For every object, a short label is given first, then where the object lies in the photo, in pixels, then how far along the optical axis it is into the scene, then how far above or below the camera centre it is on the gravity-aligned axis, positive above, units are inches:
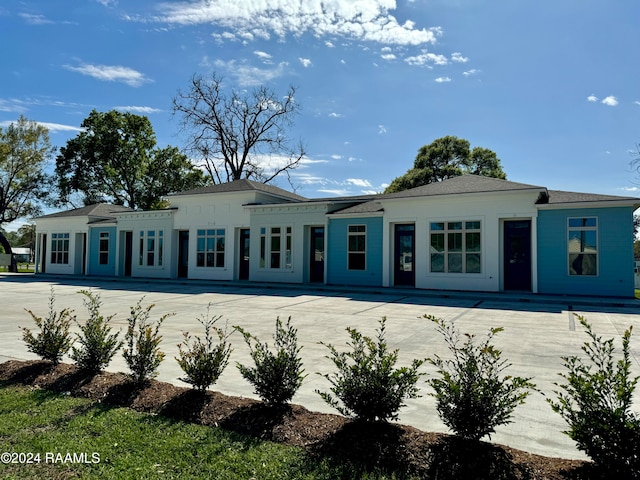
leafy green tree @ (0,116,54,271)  1684.3 +318.1
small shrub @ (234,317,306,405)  172.4 -46.7
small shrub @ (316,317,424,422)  153.6 -45.0
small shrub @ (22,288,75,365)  234.8 -46.4
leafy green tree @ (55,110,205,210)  1665.8 +339.6
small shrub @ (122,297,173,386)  200.8 -46.8
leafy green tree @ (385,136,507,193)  1592.0 +353.0
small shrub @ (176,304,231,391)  185.9 -46.0
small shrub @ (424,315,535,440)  137.3 -43.6
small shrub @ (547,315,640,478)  117.7 -44.1
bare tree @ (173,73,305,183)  1593.3 +439.9
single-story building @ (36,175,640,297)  639.1 +36.7
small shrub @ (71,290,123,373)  220.2 -46.8
